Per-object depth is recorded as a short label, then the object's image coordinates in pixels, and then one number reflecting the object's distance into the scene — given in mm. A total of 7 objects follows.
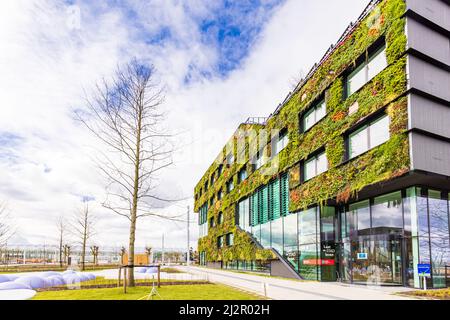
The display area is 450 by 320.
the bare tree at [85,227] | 35656
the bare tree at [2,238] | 41281
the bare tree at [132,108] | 17516
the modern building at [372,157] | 17078
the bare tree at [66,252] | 54538
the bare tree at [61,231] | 46744
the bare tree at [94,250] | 51984
